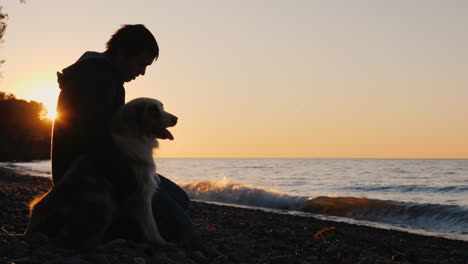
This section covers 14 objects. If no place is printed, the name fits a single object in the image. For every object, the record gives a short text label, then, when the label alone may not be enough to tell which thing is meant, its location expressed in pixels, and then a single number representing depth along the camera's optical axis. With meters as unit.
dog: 3.60
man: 3.71
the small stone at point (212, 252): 4.57
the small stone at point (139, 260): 3.63
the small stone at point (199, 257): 4.27
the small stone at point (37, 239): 3.62
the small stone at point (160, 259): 3.83
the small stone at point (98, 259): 3.48
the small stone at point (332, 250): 5.75
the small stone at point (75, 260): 3.31
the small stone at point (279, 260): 4.71
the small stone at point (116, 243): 3.93
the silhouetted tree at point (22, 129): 53.82
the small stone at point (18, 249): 3.41
